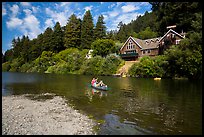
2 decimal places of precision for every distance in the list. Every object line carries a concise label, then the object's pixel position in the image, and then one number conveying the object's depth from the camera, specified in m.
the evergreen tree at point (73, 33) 63.14
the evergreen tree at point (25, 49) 76.33
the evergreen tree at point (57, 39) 66.63
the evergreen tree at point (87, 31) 60.84
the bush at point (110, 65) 40.13
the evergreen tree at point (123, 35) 69.90
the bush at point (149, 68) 31.83
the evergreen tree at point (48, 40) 67.58
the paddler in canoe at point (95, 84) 19.50
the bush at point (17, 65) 76.08
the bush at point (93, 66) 42.64
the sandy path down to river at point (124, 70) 37.37
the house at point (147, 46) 39.94
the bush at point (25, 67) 68.54
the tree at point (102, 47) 47.41
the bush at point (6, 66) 81.61
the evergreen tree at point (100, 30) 61.51
